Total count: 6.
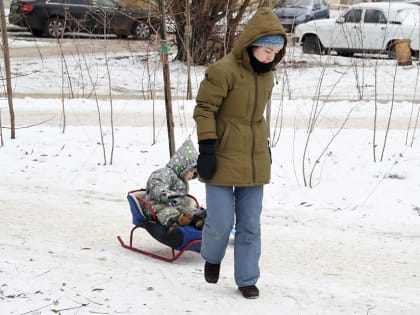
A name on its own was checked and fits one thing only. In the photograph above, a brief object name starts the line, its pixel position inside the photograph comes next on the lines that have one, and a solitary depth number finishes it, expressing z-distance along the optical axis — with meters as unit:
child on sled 9.51
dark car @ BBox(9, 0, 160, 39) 33.74
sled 9.28
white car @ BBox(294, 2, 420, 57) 32.81
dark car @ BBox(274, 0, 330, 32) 39.10
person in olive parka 7.48
